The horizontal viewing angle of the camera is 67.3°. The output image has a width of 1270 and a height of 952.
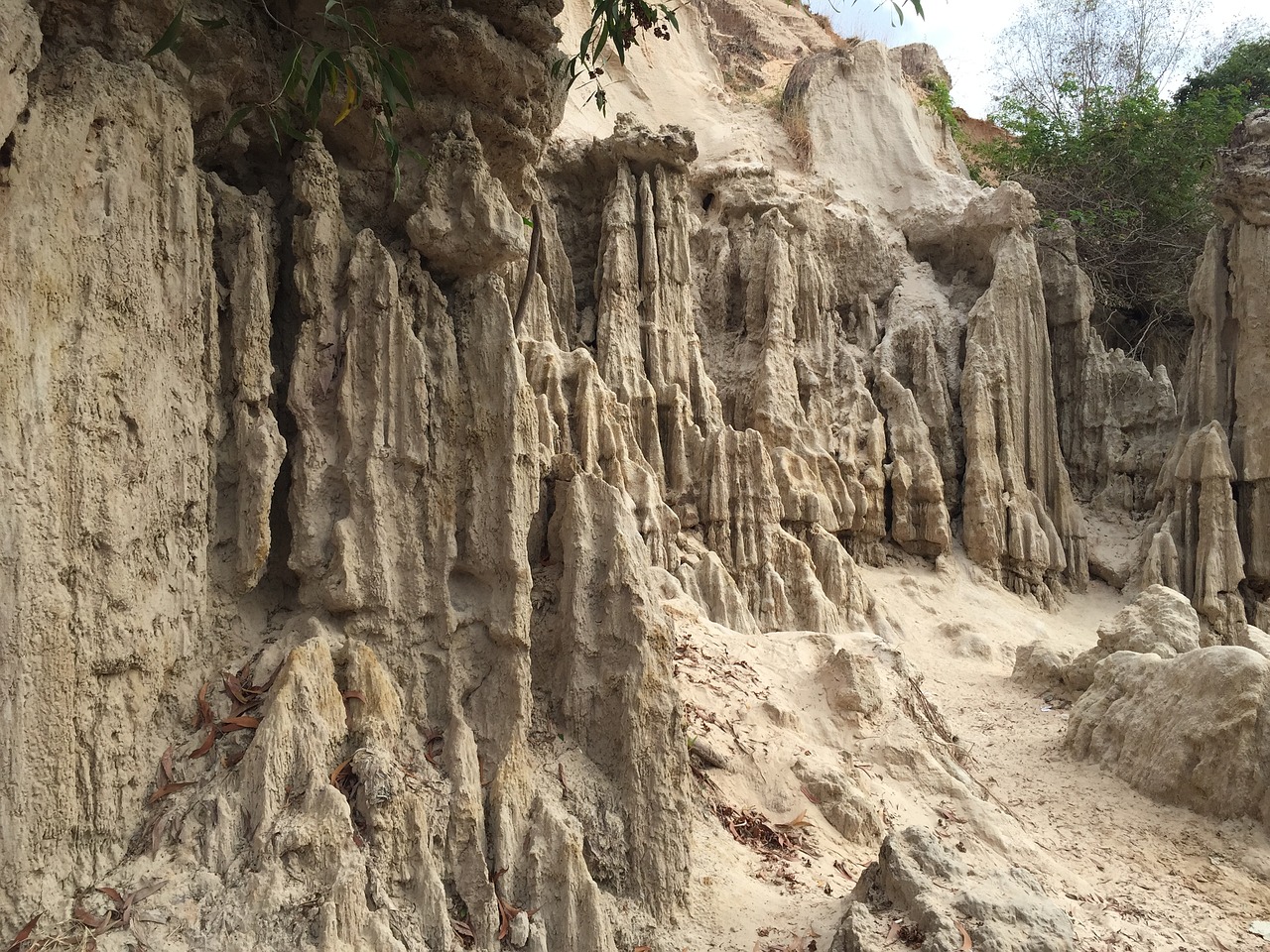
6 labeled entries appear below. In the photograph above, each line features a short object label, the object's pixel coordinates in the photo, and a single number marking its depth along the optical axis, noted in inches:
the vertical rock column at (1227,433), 714.2
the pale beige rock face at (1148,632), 432.1
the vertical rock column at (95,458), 143.3
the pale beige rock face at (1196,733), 329.1
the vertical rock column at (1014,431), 749.9
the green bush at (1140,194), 938.7
